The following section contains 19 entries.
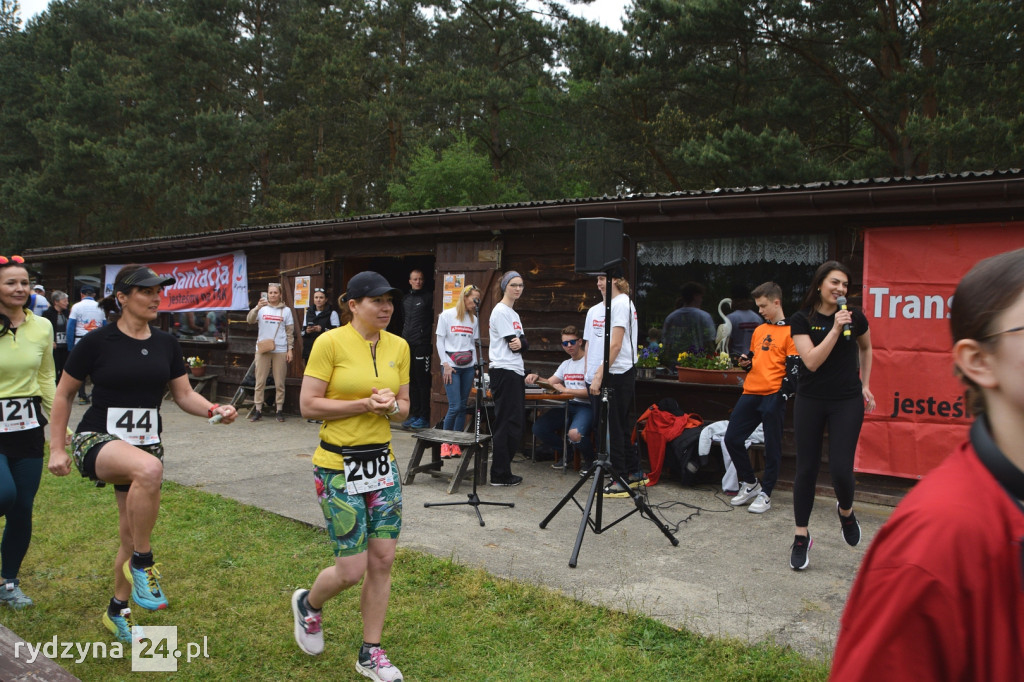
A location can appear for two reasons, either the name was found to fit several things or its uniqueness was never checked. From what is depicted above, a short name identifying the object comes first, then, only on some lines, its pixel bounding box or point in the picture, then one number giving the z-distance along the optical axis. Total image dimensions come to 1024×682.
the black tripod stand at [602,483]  5.15
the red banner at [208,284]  12.81
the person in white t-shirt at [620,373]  6.39
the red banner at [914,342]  6.44
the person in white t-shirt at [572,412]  7.59
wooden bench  6.76
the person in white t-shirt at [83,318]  11.77
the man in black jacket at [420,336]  10.22
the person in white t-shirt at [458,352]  7.88
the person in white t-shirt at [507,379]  6.92
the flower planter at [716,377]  7.41
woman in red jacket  1.02
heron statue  8.28
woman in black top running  3.59
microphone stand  6.04
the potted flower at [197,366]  13.34
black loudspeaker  5.24
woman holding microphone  4.61
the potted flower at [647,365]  8.04
